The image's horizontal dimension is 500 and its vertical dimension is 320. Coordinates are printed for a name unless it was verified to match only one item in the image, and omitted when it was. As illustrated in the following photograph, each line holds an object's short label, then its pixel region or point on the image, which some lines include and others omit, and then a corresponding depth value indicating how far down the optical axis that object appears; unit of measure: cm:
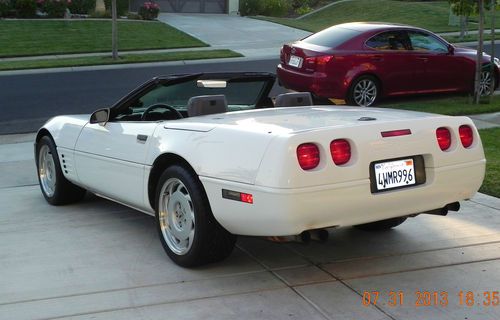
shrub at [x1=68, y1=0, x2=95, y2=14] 2852
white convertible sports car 413
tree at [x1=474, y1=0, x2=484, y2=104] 1135
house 3344
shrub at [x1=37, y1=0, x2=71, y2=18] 2692
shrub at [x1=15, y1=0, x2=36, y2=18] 2684
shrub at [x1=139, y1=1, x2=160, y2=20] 2886
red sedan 1159
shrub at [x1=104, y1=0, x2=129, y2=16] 2978
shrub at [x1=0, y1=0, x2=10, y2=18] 2658
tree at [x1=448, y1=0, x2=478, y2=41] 1197
